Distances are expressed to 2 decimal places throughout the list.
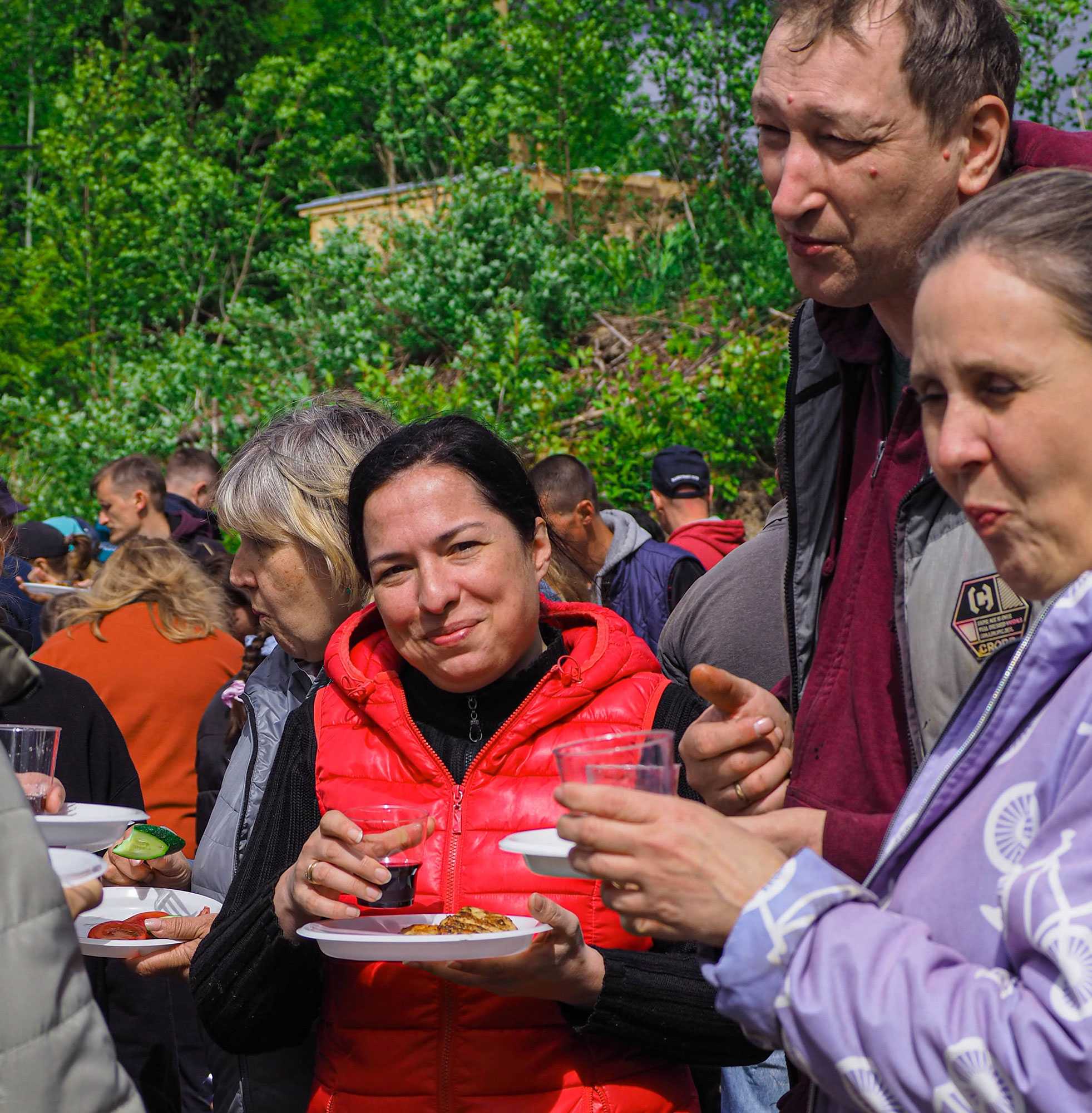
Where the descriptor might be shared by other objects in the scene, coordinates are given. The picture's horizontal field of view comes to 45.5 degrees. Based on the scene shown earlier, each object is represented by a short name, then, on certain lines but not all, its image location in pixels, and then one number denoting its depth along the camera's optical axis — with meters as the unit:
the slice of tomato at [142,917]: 2.97
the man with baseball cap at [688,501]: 8.62
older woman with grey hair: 3.23
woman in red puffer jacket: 2.36
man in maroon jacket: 2.08
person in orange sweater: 5.51
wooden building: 18.34
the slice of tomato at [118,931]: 2.91
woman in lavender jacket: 1.31
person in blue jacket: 7.36
